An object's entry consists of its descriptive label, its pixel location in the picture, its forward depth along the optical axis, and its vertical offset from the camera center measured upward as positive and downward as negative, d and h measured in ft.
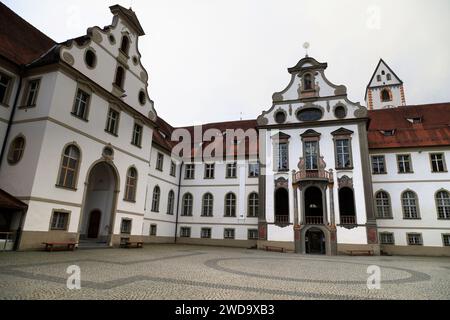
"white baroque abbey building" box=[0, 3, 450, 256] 50.65 +17.91
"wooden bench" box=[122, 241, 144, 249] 63.45 -2.81
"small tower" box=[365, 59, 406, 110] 130.52 +67.64
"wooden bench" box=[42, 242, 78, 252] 46.17 -2.69
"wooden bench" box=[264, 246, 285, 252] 79.29 -3.23
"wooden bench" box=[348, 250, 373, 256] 73.41 -3.18
